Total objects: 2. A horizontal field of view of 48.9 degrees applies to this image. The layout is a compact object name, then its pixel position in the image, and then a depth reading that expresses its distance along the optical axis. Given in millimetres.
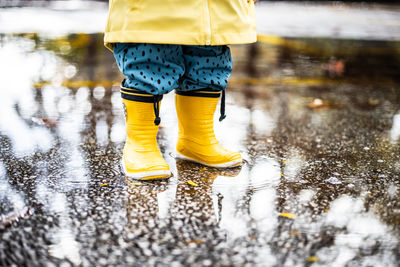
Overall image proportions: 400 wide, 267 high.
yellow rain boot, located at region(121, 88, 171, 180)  1901
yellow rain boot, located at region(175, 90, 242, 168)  2080
